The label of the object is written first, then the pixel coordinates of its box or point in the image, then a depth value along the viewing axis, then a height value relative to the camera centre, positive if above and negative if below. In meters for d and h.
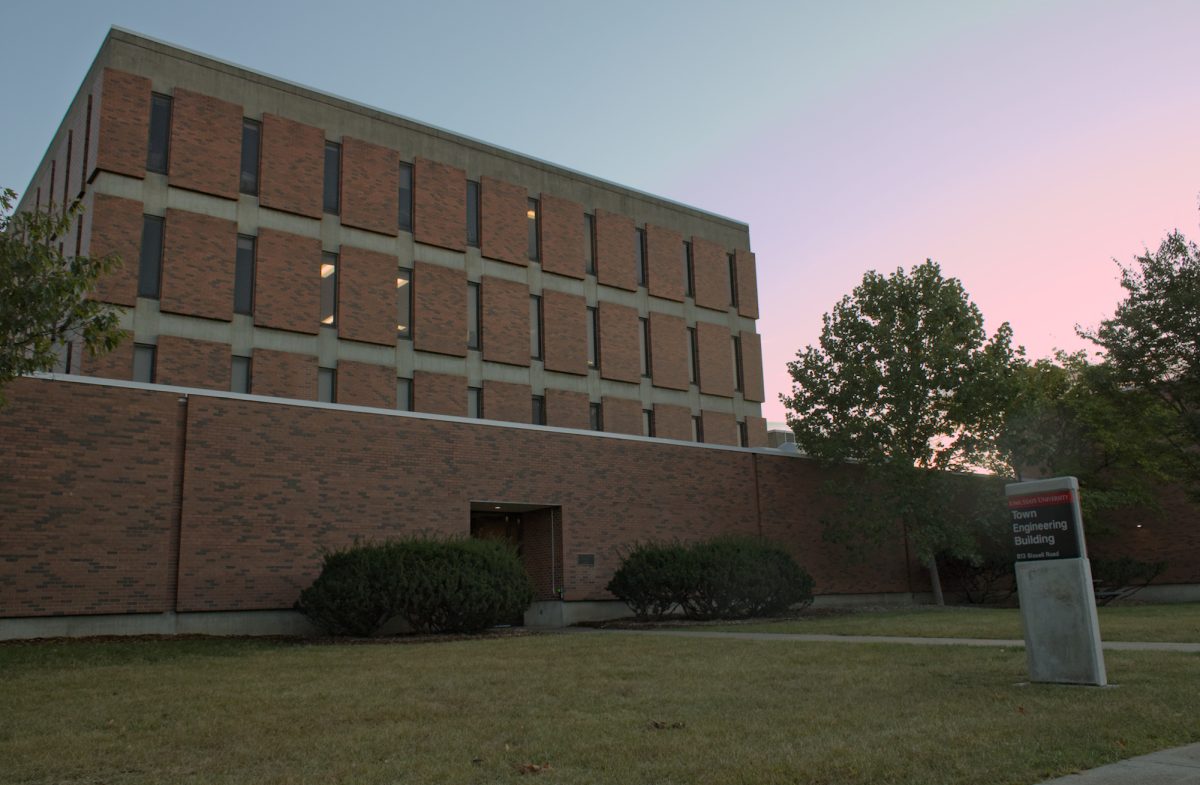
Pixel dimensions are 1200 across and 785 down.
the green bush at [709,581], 23.84 +0.00
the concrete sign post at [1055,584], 9.75 -0.14
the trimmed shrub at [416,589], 18.98 +0.01
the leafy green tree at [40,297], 13.27 +4.21
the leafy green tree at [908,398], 29.16 +5.44
